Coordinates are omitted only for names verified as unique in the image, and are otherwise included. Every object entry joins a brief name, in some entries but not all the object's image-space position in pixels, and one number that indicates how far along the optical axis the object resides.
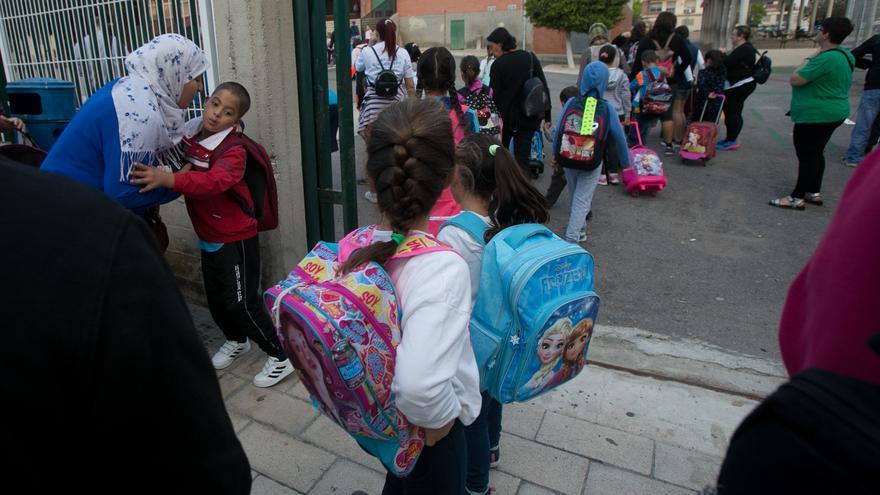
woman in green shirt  5.76
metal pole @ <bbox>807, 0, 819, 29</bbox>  28.41
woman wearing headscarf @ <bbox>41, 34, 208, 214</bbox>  2.46
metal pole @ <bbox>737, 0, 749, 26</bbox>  24.73
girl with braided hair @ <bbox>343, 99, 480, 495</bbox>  1.52
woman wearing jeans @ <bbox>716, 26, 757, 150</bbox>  8.15
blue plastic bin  3.78
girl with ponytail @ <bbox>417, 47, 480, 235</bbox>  4.52
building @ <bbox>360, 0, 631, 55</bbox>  36.19
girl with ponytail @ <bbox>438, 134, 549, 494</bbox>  2.10
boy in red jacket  2.79
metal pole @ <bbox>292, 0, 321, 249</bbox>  3.15
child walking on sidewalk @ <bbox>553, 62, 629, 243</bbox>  4.88
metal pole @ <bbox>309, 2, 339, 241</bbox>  3.18
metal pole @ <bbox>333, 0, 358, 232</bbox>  2.95
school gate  3.20
